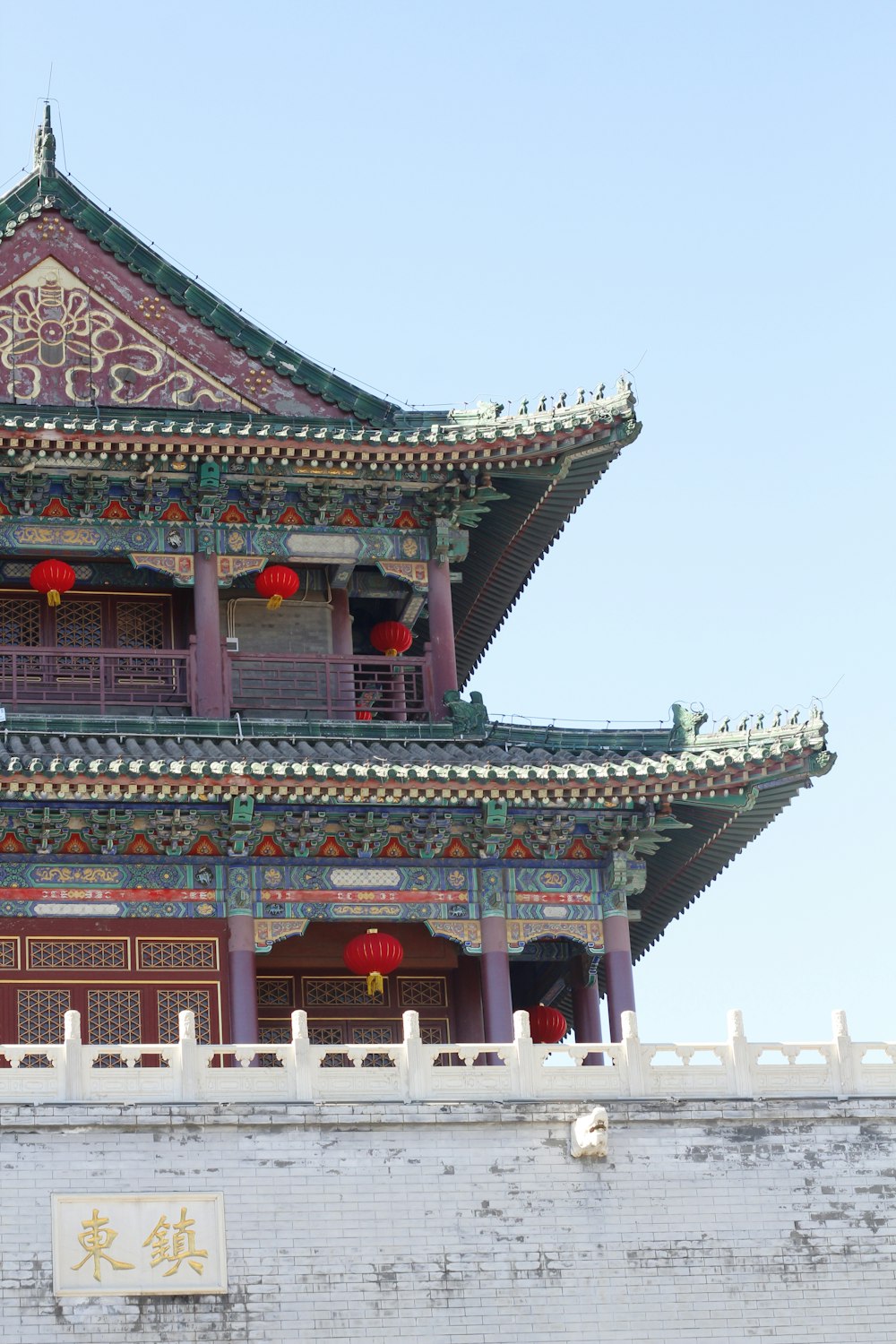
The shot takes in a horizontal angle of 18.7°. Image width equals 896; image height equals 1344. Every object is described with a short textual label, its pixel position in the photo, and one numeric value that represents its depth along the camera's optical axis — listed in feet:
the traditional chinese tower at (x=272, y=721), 94.48
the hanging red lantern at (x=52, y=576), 102.17
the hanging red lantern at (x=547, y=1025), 107.45
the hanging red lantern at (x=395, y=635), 109.09
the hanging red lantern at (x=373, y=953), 96.58
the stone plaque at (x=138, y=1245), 79.20
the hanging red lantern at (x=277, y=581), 103.81
